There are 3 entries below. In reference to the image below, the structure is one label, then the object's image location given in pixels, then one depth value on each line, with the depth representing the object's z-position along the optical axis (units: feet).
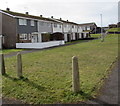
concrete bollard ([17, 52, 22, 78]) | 16.24
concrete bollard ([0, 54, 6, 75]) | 17.55
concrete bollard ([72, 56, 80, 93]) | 12.07
